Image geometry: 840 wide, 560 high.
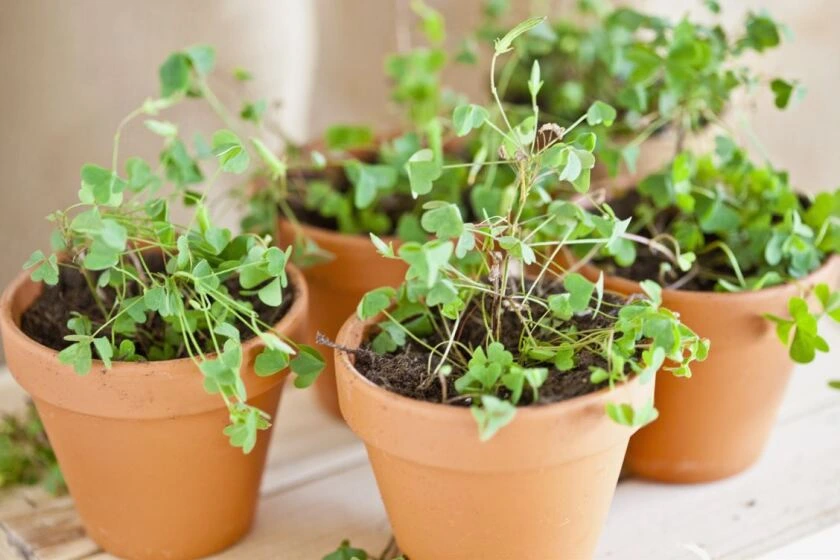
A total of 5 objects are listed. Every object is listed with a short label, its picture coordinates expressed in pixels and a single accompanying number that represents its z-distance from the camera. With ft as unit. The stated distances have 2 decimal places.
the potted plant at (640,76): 2.75
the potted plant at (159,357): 2.45
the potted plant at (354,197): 2.83
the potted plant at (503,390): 2.35
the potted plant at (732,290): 2.62
